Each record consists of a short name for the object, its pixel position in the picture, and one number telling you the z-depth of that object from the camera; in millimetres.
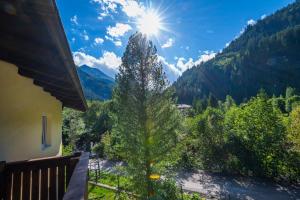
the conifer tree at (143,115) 9229
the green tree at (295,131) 10022
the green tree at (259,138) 10657
